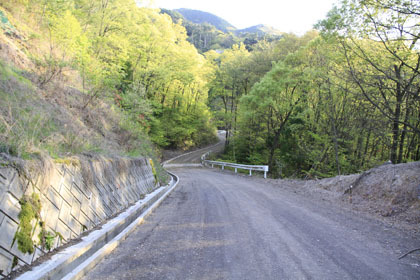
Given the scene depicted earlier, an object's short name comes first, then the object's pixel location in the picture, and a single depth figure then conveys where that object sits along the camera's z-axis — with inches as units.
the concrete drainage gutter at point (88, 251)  139.2
